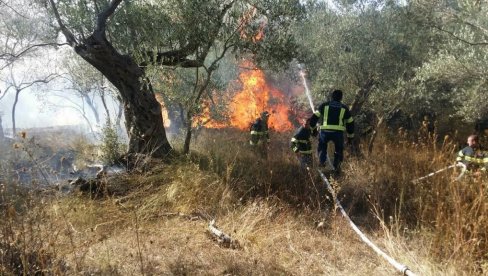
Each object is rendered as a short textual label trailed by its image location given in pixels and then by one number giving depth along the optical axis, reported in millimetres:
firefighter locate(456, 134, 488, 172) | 6152
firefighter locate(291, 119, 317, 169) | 8141
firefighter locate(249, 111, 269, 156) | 11180
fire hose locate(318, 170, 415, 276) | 3625
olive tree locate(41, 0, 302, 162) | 7781
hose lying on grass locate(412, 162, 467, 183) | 4827
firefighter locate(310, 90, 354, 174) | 7742
